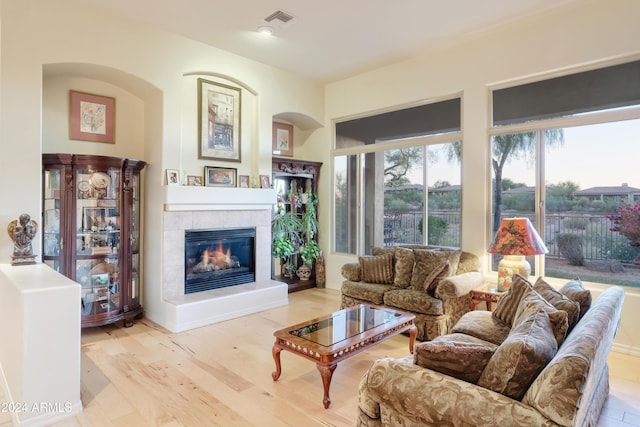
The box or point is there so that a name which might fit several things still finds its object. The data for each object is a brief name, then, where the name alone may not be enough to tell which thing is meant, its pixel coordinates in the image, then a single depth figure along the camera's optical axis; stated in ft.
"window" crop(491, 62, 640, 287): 11.93
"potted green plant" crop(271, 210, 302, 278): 19.08
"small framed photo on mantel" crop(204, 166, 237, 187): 15.97
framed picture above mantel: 15.80
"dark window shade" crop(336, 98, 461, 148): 16.02
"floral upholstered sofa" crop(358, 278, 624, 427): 4.53
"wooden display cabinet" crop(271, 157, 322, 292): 19.24
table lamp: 11.76
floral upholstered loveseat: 12.24
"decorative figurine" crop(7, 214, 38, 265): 10.76
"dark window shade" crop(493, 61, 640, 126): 11.85
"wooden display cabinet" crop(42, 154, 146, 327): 12.58
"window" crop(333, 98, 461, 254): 16.06
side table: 12.13
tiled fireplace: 14.16
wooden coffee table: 8.44
